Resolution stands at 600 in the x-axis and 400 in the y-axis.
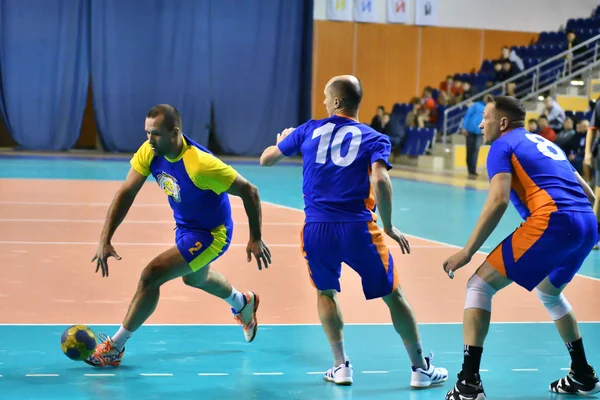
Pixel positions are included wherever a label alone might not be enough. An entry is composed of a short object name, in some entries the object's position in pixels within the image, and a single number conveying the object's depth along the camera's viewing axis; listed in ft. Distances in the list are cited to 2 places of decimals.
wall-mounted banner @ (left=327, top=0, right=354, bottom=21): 97.35
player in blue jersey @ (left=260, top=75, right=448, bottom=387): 17.30
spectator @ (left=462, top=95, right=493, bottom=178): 74.54
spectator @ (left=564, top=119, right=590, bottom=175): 63.00
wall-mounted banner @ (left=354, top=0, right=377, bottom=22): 97.71
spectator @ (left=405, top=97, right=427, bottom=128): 85.81
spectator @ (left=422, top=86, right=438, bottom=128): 85.81
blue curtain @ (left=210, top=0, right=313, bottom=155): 96.58
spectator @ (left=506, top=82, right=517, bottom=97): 76.84
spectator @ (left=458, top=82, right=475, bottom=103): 85.81
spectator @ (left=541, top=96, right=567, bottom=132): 68.18
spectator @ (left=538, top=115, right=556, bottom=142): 65.87
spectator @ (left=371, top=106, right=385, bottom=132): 85.37
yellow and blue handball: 18.54
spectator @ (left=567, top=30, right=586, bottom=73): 83.51
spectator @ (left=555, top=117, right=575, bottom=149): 64.80
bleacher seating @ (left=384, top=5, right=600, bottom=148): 85.92
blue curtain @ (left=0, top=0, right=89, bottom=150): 91.57
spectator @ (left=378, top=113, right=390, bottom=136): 85.46
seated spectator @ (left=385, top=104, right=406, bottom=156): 86.48
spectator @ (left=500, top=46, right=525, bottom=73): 84.88
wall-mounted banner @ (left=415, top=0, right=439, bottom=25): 99.45
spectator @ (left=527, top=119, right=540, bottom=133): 67.04
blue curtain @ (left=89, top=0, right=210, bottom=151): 93.61
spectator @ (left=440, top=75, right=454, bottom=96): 88.69
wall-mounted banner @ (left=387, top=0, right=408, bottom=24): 98.53
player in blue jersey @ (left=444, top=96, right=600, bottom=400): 16.26
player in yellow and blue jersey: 18.49
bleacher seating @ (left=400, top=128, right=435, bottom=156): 84.64
